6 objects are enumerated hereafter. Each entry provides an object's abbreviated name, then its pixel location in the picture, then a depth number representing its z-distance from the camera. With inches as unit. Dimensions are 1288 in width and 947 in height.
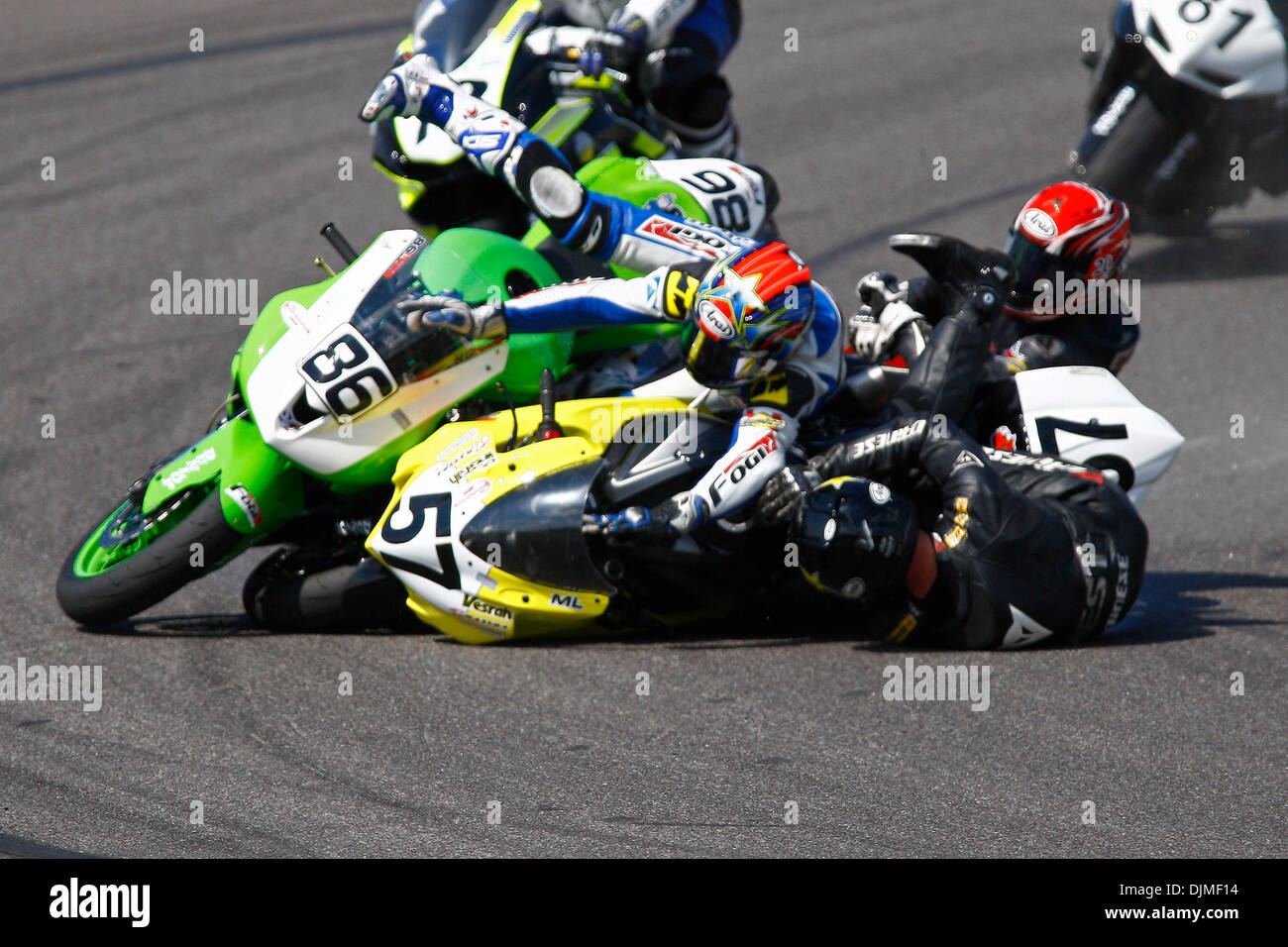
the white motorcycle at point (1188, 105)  759.1
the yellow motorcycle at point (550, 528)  421.7
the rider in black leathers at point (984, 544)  425.4
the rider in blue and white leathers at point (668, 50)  508.4
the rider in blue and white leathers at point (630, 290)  415.2
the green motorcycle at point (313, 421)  430.6
